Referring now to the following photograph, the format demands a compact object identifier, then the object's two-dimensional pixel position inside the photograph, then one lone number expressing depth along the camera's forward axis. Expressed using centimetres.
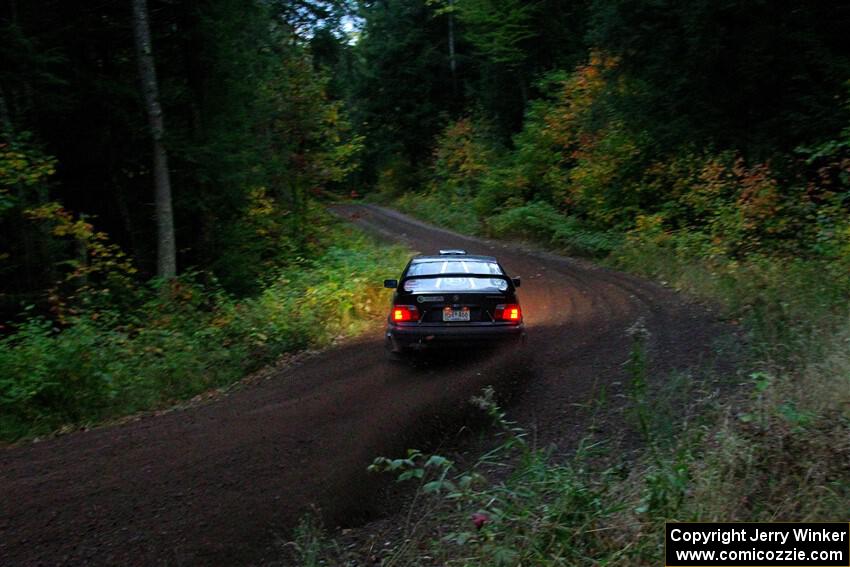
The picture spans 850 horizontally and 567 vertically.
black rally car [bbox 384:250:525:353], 933
